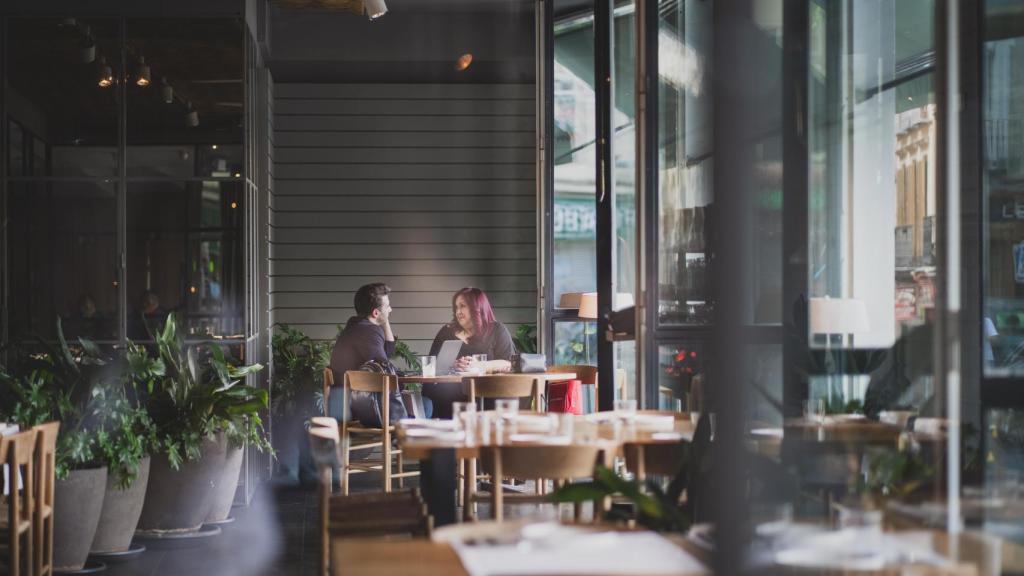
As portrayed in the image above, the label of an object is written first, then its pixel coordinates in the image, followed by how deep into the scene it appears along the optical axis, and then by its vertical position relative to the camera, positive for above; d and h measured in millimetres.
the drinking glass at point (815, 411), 3748 -478
